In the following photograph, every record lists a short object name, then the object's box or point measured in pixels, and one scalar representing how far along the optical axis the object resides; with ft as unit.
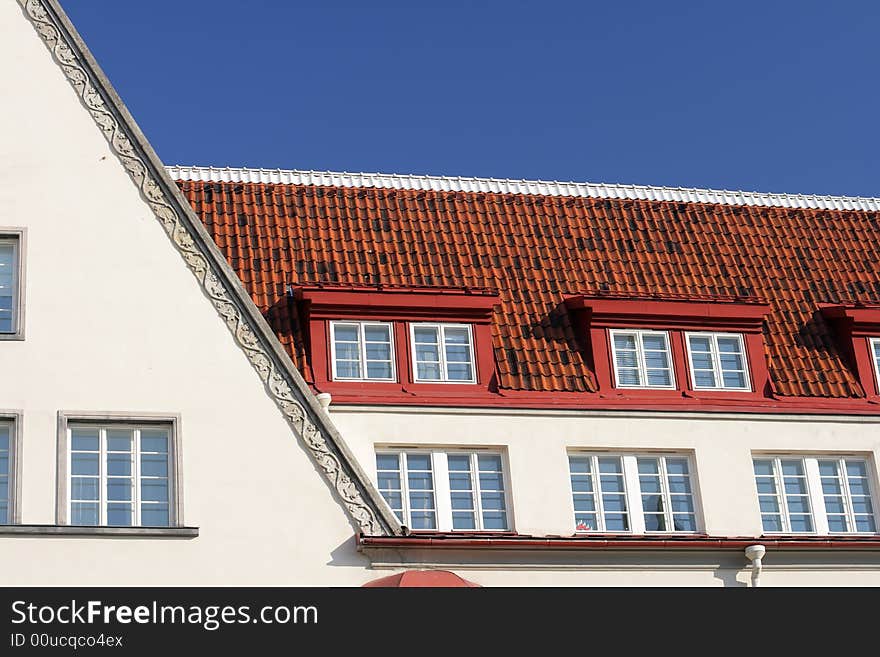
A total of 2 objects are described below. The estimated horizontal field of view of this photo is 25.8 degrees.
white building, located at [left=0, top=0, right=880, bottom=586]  95.25
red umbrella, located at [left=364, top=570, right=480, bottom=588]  94.22
